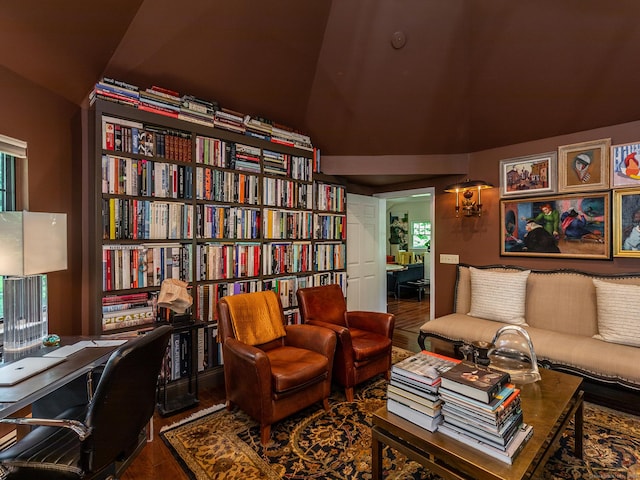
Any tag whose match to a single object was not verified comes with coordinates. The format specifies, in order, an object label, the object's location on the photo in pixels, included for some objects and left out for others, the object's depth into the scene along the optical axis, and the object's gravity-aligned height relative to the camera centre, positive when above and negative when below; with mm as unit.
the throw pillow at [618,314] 2445 -617
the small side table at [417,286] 6992 -1061
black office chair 1196 -809
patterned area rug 1792 -1340
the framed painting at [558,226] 2912 +120
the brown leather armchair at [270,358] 2043 -900
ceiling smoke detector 2814 +1825
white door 4434 -243
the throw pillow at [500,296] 3125 -601
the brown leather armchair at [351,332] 2590 -894
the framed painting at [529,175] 3199 +679
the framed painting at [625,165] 2709 +647
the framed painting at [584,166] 2871 +690
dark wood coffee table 1223 -887
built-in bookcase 2330 +192
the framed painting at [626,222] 2721 +137
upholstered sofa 2355 -776
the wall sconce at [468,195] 3635 +535
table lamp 1543 -130
